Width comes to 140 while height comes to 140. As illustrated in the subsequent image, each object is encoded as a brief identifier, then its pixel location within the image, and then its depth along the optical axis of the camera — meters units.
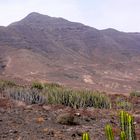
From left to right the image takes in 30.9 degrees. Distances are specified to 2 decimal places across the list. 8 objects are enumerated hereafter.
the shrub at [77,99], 9.74
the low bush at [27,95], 9.76
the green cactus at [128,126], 4.31
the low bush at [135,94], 15.55
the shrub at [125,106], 9.99
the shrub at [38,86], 13.57
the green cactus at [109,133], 3.86
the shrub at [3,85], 12.55
